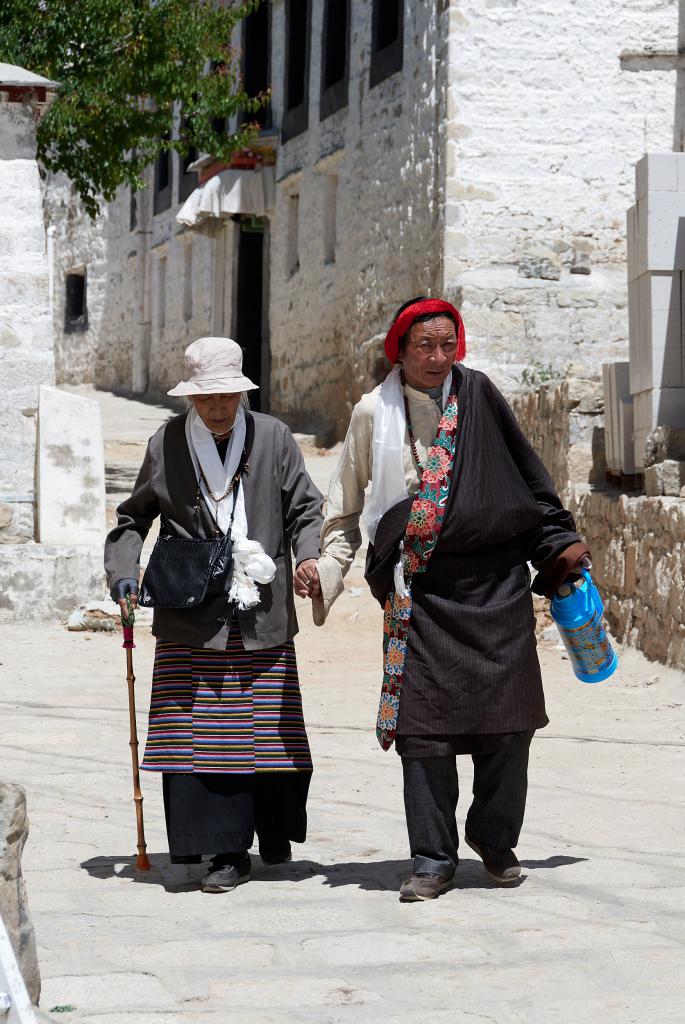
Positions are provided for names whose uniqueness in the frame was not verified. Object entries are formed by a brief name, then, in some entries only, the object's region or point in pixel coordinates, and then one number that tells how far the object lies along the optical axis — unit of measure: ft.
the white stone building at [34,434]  56.31
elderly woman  26.59
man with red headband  25.65
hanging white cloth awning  122.26
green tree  75.58
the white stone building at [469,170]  85.56
